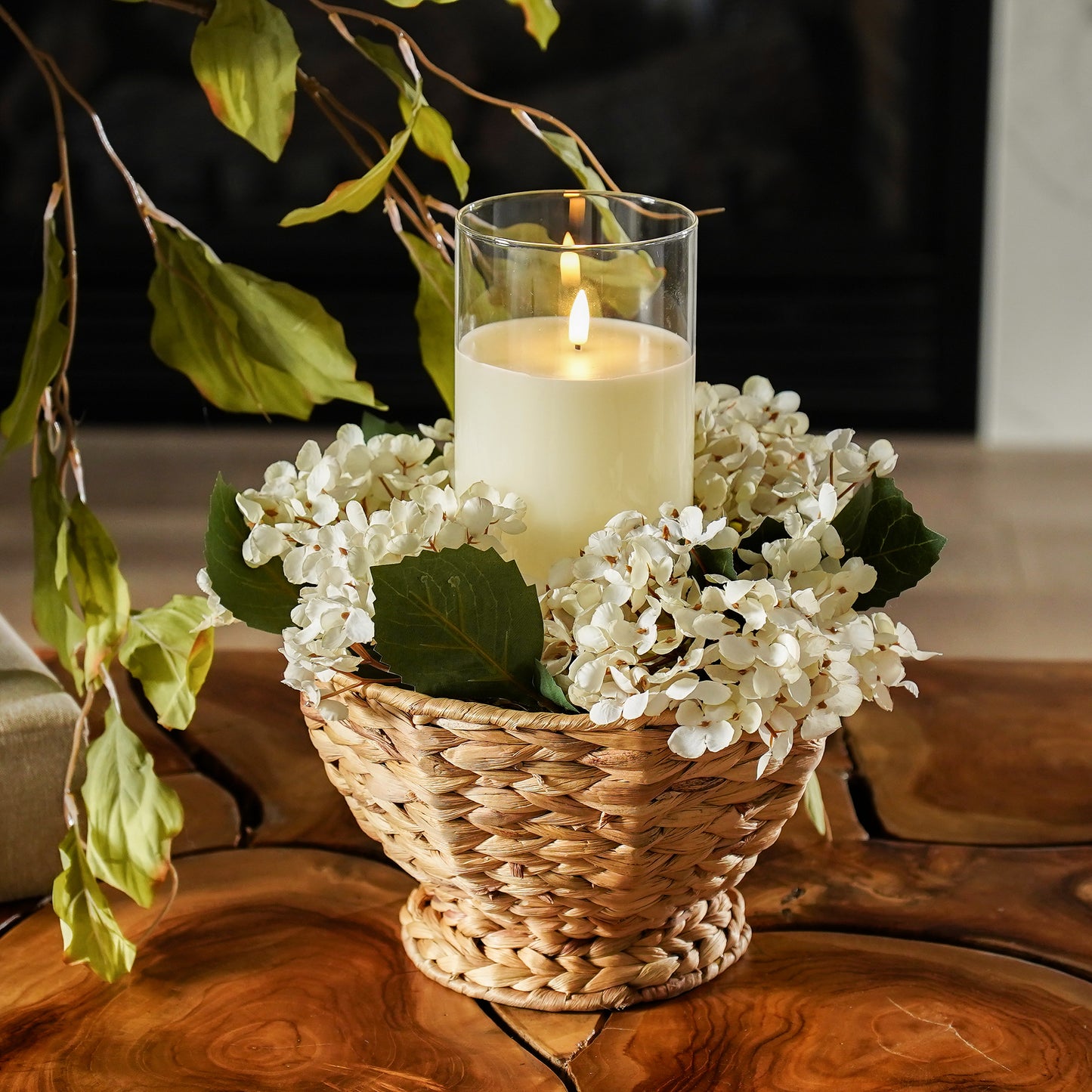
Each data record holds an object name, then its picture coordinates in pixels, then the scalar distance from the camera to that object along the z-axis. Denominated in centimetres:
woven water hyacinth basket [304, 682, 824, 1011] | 130
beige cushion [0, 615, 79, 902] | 146
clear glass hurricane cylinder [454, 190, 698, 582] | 135
